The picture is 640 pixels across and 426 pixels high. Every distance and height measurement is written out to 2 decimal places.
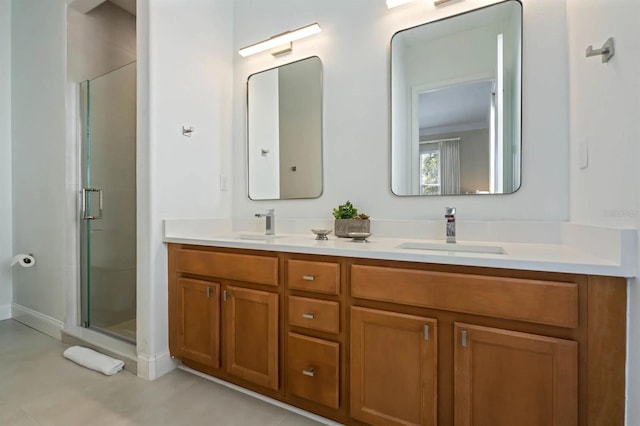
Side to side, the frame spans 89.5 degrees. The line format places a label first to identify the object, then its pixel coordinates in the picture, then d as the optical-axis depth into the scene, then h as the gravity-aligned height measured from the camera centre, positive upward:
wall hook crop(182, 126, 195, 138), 2.09 +0.53
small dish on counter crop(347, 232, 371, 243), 1.74 -0.14
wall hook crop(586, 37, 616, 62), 1.04 +0.53
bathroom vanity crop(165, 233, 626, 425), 0.99 -0.47
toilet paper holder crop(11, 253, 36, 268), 2.65 -0.40
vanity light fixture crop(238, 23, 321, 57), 2.08 +1.16
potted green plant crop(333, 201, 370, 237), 1.86 -0.06
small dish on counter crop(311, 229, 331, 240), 1.86 -0.13
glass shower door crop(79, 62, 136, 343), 2.46 +0.07
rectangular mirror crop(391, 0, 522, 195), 1.61 +0.57
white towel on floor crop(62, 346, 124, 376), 1.95 -0.94
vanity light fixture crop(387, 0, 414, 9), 1.77 +1.16
